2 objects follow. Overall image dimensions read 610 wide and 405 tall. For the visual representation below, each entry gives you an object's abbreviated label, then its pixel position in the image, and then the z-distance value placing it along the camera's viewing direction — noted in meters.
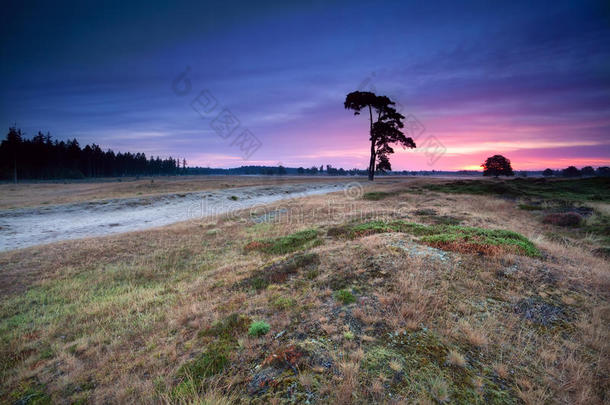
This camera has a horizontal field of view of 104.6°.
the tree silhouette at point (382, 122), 39.53
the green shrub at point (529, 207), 17.43
